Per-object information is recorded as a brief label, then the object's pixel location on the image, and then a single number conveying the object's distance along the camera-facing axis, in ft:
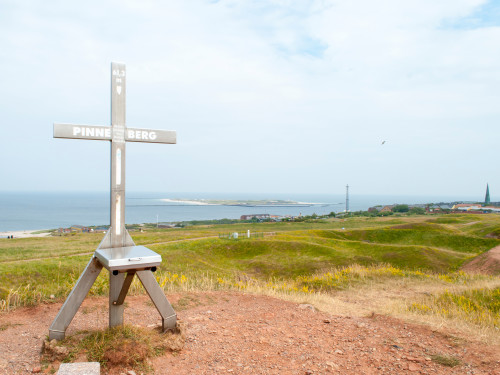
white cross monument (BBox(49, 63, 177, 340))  16.24
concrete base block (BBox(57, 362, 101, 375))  12.59
